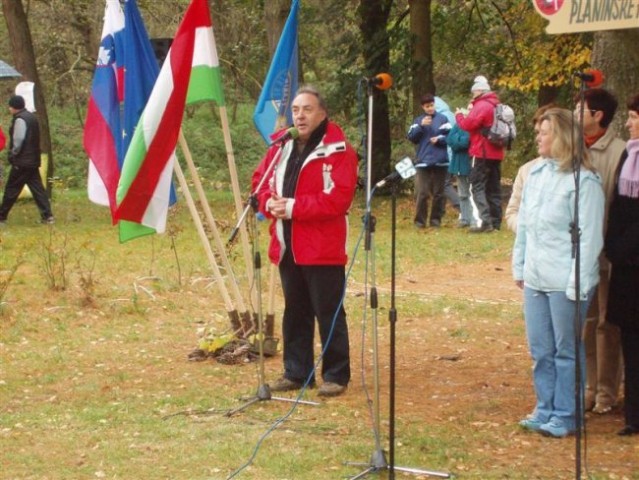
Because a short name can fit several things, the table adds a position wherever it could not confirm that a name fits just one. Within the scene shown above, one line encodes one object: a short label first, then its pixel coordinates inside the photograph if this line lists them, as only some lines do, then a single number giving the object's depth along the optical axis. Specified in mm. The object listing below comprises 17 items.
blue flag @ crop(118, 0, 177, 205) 13207
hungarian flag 12180
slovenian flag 13372
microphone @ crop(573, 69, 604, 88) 8037
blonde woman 9495
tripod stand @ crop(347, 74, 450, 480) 8675
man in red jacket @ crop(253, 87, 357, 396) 11170
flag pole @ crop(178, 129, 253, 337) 13195
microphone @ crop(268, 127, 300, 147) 10551
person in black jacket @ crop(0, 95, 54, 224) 26177
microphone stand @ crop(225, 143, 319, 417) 11000
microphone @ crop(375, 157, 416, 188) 8356
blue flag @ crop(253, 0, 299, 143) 13219
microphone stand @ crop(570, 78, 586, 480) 7937
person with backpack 23663
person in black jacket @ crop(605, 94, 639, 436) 9554
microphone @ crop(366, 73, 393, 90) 9241
